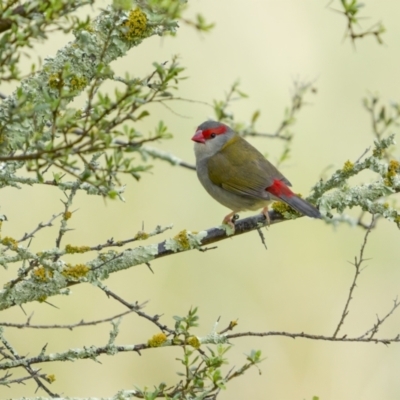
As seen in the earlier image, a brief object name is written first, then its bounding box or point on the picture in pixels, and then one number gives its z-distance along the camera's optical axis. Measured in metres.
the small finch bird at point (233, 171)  10.11
